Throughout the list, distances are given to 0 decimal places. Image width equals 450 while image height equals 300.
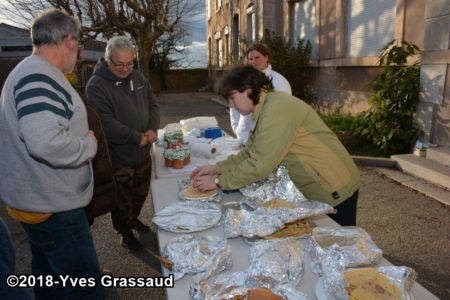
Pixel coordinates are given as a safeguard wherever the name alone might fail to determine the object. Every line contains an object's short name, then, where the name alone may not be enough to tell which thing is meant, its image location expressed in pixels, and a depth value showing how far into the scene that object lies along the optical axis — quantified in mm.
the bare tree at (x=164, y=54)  25641
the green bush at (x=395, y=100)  5516
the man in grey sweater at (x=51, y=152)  1657
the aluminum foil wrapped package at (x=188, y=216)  1824
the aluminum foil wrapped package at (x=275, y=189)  1947
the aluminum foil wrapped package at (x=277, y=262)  1343
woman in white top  3451
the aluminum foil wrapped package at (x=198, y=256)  1446
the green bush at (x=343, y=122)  6484
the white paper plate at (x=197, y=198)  2162
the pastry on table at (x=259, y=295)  1194
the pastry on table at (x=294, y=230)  1682
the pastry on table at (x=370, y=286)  1162
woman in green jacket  1937
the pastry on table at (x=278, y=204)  1812
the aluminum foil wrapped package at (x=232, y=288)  1249
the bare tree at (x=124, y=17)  16500
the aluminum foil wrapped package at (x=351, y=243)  1409
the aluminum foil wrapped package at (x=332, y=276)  1211
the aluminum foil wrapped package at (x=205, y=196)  2166
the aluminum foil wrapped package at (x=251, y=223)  1648
